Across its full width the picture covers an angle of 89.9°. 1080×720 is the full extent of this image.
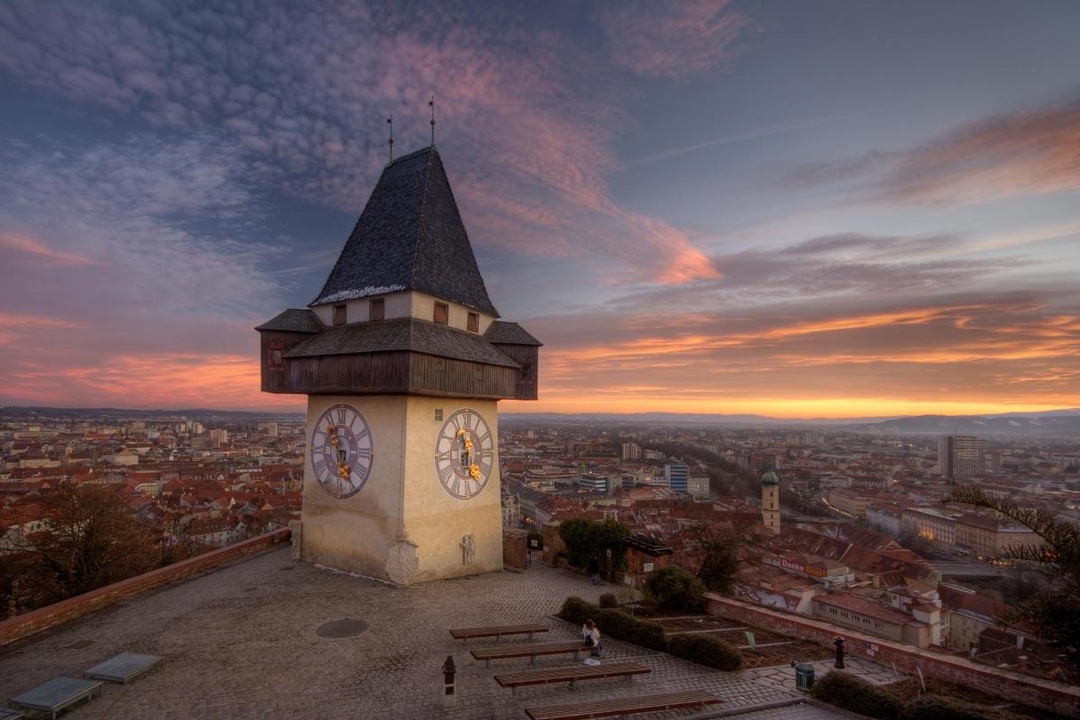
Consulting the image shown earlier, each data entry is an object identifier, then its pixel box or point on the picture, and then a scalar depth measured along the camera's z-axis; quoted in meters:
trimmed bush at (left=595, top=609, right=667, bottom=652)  9.95
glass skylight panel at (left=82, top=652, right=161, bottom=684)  8.09
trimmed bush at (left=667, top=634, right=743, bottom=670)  9.01
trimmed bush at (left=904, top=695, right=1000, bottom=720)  6.47
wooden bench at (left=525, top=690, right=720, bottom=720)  6.81
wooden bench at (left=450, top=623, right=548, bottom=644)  9.51
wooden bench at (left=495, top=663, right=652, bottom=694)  7.74
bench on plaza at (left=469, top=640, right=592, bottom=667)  8.59
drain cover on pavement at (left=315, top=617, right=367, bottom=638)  10.21
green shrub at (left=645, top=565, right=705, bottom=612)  12.46
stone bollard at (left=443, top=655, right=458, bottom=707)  7.46
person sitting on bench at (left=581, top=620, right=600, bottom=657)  9.35
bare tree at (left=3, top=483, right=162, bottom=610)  18.64
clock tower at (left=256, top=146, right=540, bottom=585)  13.51
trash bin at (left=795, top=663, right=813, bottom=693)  8.19
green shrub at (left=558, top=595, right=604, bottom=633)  10.99
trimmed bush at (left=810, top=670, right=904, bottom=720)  7.26
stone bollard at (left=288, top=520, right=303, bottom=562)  15.27
